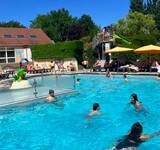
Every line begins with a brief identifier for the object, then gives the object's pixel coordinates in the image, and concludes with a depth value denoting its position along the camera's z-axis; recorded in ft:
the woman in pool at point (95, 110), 17.48
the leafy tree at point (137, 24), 73.66
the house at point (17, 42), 62.56
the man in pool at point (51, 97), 21.68
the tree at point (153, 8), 114.75
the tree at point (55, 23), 110.74
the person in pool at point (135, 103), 17.95
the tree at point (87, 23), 111.85
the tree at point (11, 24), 124.63
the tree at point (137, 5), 113.97
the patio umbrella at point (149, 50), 39.40
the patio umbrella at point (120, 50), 43.59
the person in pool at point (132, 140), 10.64
